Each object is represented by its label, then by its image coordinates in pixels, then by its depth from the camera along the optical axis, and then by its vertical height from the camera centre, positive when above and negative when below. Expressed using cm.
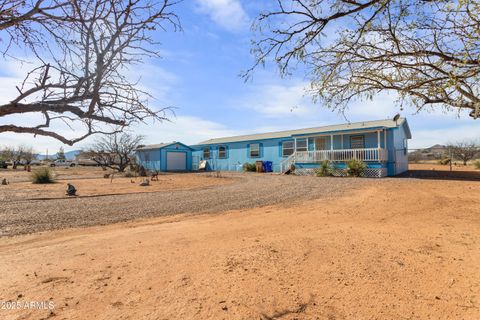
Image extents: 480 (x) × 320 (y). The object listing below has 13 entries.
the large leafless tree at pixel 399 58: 333 +137
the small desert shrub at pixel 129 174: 2506 -77
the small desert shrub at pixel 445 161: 3250 -33
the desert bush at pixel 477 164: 2536 -58
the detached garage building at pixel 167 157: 3281 +84
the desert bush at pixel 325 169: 1939 -55
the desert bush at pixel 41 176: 1823 -57
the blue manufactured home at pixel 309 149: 1923 +105
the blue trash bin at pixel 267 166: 2593 -34
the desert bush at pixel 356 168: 1811 -48
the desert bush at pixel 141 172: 2509 -61
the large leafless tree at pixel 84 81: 201 +64
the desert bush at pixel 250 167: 2666 -41
